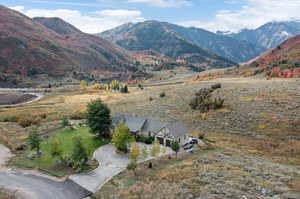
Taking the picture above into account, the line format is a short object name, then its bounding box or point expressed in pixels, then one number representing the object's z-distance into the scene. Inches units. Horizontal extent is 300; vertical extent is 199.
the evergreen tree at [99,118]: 2142.0
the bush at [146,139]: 2069.1
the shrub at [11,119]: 3250.5
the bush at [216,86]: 3552.7
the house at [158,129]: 1975.9
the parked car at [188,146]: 1901.5
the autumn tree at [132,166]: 1453.0
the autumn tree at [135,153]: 1540.4
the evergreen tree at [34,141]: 1840.6
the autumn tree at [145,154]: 1666.8
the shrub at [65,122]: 2573.8
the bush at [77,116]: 3132.1
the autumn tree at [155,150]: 1647.4
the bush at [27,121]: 2974.9
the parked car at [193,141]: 1971.9
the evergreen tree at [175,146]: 1670.0
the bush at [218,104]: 2716.5
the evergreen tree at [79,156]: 1626.5
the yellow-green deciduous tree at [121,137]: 1840.6
